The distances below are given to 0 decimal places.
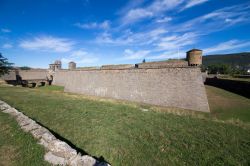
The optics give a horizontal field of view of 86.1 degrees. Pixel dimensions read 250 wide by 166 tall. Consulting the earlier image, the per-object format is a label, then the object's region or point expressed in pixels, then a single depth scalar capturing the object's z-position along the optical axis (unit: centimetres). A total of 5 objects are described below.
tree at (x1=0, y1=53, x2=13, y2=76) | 3150
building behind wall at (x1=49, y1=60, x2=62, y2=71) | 3778
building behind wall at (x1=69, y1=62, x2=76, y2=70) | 3325
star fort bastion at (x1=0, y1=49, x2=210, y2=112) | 1162
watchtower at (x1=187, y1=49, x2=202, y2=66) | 2869
